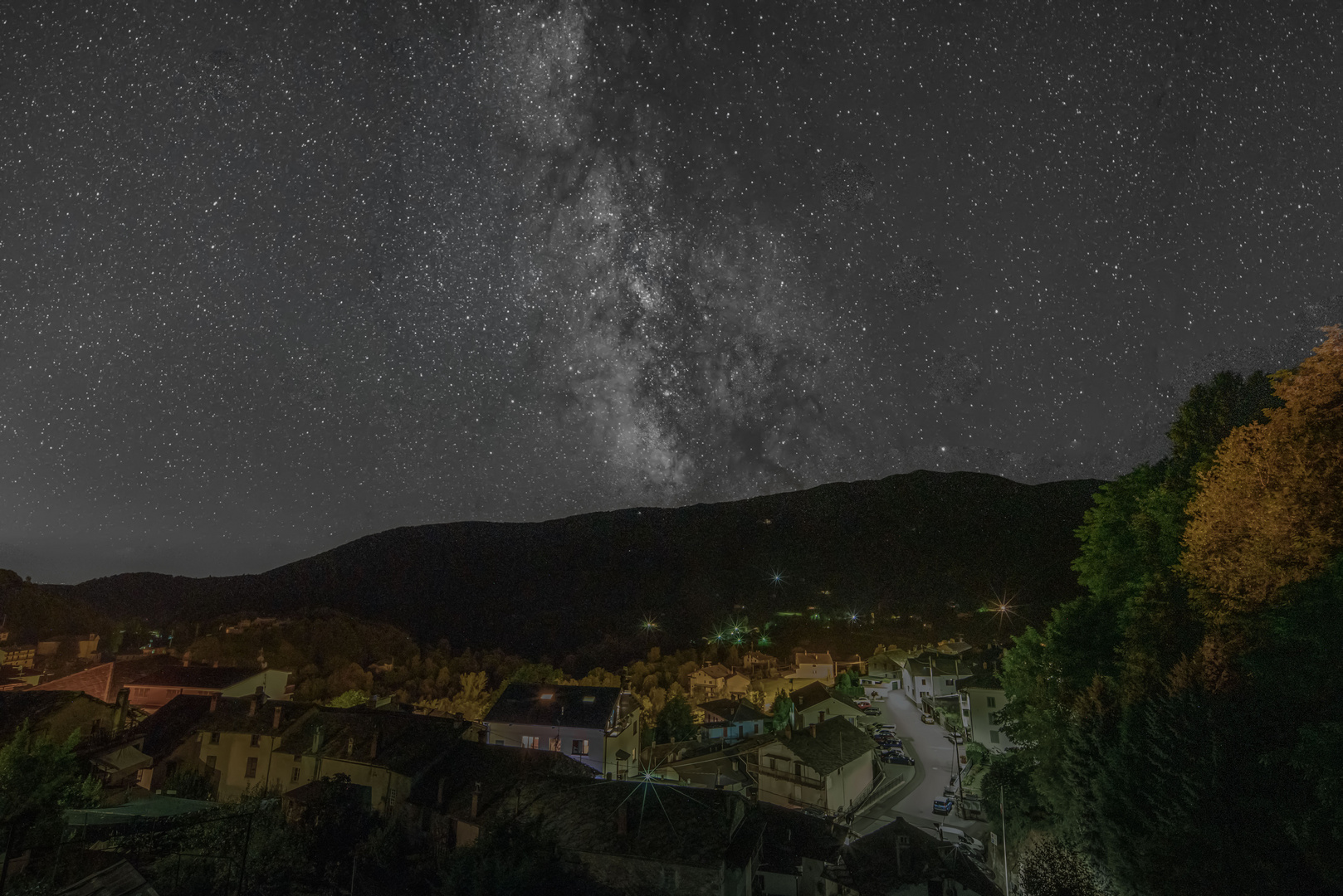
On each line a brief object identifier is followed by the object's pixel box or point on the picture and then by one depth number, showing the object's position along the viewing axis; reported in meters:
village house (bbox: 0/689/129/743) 38.84
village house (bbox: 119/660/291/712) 53.56
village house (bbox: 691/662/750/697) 85.00
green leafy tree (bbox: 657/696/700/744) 57.13
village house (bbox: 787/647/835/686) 88.38
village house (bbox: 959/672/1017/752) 51.44
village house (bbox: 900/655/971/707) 74.69
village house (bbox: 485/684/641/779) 45.72
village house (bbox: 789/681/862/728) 58.56
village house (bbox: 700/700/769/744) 59.56
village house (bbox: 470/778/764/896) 22.55
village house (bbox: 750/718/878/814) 39.81
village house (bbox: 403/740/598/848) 29.23
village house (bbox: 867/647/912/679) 90.31
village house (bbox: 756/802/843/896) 28.98
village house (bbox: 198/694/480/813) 34.59
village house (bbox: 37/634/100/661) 85.62
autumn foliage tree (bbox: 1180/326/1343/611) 19.42
